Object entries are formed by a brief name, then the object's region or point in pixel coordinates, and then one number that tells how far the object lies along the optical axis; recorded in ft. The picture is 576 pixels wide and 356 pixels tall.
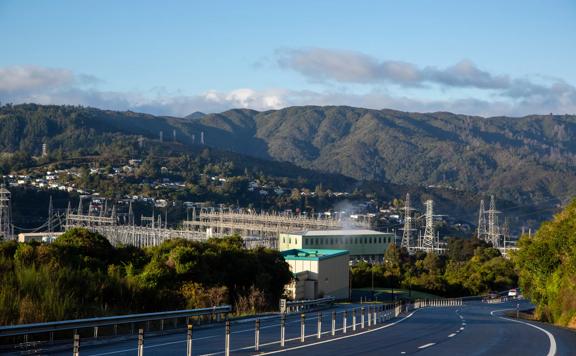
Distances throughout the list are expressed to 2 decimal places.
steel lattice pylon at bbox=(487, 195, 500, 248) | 602.85
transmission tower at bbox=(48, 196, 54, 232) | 477.57
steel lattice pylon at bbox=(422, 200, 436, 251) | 544.70
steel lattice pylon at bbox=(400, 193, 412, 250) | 540.93
